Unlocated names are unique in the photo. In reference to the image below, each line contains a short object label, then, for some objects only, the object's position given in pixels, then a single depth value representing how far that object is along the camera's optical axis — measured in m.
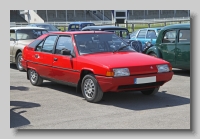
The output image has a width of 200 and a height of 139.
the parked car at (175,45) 11.09
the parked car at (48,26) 25.23
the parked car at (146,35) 16.27
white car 12.98
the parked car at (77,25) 25.63
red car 7.13
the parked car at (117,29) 13.80
